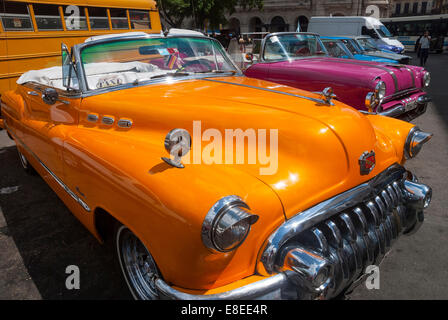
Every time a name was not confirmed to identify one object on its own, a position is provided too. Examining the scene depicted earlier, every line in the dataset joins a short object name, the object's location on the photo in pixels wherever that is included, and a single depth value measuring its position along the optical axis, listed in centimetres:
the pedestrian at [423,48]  1412
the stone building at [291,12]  3672
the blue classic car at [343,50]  970
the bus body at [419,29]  2273
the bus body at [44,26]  607
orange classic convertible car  149
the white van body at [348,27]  1611
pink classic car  468
